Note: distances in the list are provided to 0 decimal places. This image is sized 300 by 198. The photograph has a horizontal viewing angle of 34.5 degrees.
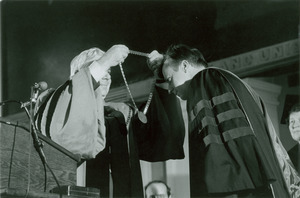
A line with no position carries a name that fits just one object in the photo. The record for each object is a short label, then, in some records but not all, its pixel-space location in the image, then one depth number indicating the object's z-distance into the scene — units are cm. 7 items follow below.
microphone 251
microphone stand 239
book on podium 233
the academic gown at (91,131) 282
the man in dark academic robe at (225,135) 260
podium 225
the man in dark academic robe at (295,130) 558
